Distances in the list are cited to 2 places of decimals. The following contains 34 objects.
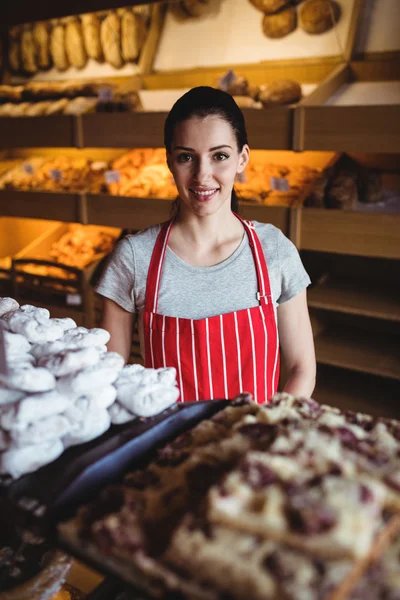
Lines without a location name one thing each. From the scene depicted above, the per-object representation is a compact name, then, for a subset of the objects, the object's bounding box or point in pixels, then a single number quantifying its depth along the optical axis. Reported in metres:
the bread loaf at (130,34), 4.17
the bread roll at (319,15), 3.43
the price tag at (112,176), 3.70
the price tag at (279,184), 3.06
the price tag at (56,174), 4.13
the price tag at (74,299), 3.82
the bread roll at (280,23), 3.61
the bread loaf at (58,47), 4.61
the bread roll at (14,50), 4.86
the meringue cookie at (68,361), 0.99
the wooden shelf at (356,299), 3.06
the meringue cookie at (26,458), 0.87
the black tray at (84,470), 0.82
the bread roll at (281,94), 3.22
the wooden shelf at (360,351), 3.09
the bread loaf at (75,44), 4.51
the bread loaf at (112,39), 4.27
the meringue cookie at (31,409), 0.90
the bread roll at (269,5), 3.58
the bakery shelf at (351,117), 2.78
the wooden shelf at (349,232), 2.84
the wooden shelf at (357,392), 3.17
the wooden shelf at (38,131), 3.85
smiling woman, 1.61
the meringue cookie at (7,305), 1.30
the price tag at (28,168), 4.40
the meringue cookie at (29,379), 0.94
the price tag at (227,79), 3.22
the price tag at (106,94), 3.80
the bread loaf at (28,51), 4.82
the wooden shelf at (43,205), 3.88
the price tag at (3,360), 0.97
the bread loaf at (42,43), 4.71
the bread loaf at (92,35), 4.38
